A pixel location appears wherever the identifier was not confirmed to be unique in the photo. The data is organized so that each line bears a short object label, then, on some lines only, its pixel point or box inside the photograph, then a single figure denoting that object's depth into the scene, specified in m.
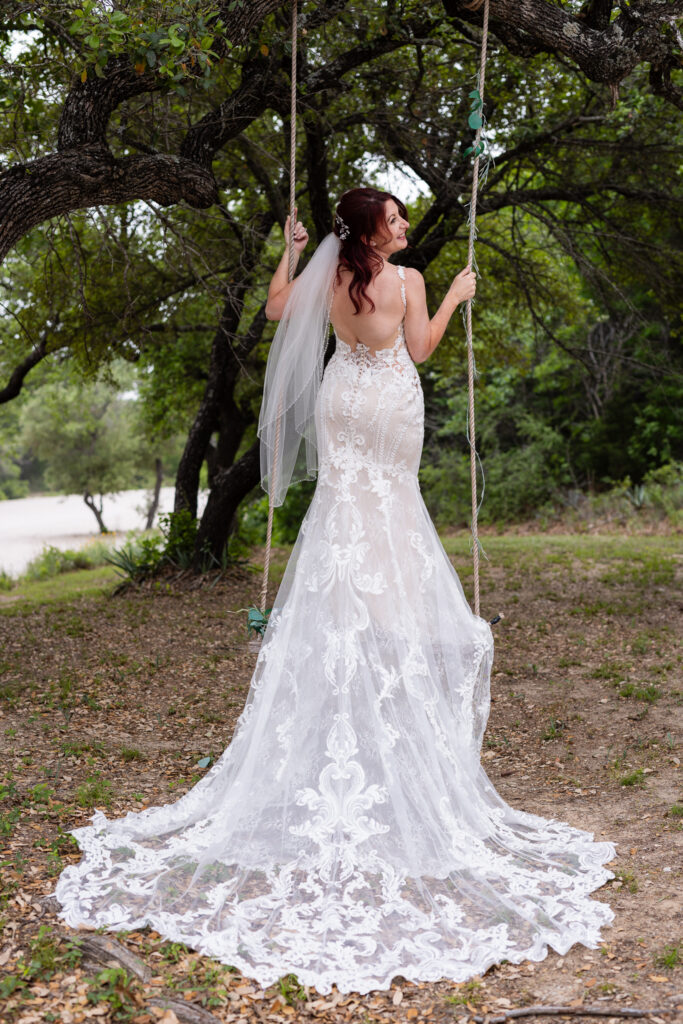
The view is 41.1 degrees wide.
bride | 2.99
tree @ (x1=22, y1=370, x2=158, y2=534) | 25.48
